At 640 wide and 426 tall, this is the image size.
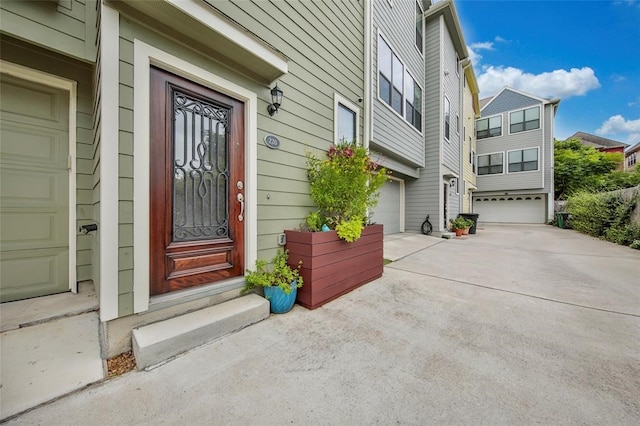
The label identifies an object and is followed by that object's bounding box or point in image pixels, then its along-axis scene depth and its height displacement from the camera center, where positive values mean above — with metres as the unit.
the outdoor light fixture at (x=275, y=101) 2.76 +1.32
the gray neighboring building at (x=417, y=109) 5.88 +3.24
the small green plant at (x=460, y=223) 8.95 -0.41
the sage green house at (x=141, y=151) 1.79 +0.57
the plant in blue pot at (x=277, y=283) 2.46 -0.77
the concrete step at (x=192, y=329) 1.63 -0.93
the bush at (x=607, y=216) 6.86 -0.11
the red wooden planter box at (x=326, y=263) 2.60 -0.63
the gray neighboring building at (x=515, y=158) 14.54 +3.65
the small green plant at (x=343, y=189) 2.94 +0.29
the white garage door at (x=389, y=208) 7.40 +0.15
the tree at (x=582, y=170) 16.14 +3.10
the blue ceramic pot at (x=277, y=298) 2.46 -0.92
